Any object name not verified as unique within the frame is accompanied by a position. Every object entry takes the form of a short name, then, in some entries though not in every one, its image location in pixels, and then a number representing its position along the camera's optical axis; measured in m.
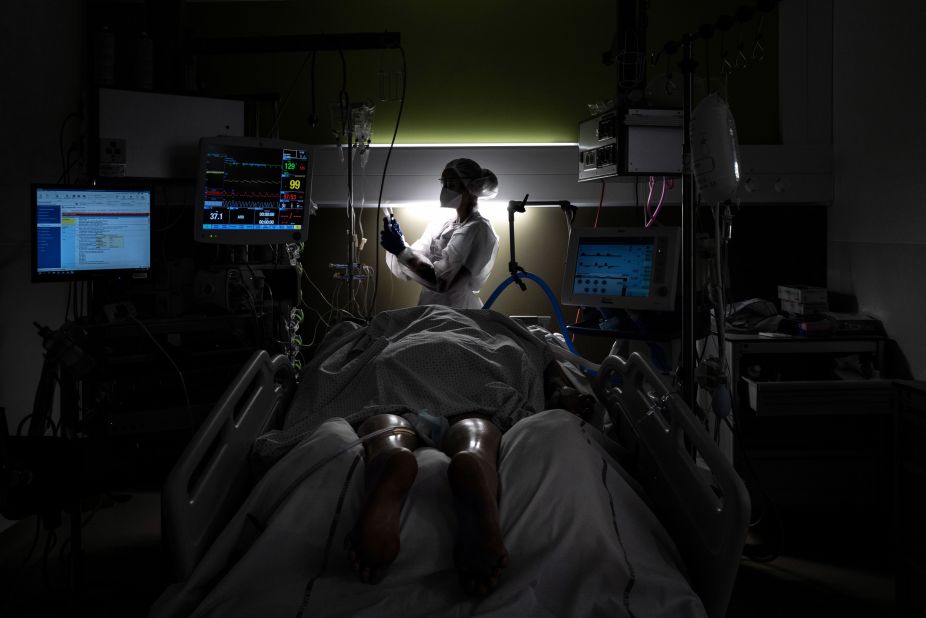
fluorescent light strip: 3.99
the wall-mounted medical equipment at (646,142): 3.06
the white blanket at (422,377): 2.06
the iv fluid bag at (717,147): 2.11
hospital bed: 1.34
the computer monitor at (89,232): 2.52
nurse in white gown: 3.64
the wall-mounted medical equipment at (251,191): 2.95
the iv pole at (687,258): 2.13
